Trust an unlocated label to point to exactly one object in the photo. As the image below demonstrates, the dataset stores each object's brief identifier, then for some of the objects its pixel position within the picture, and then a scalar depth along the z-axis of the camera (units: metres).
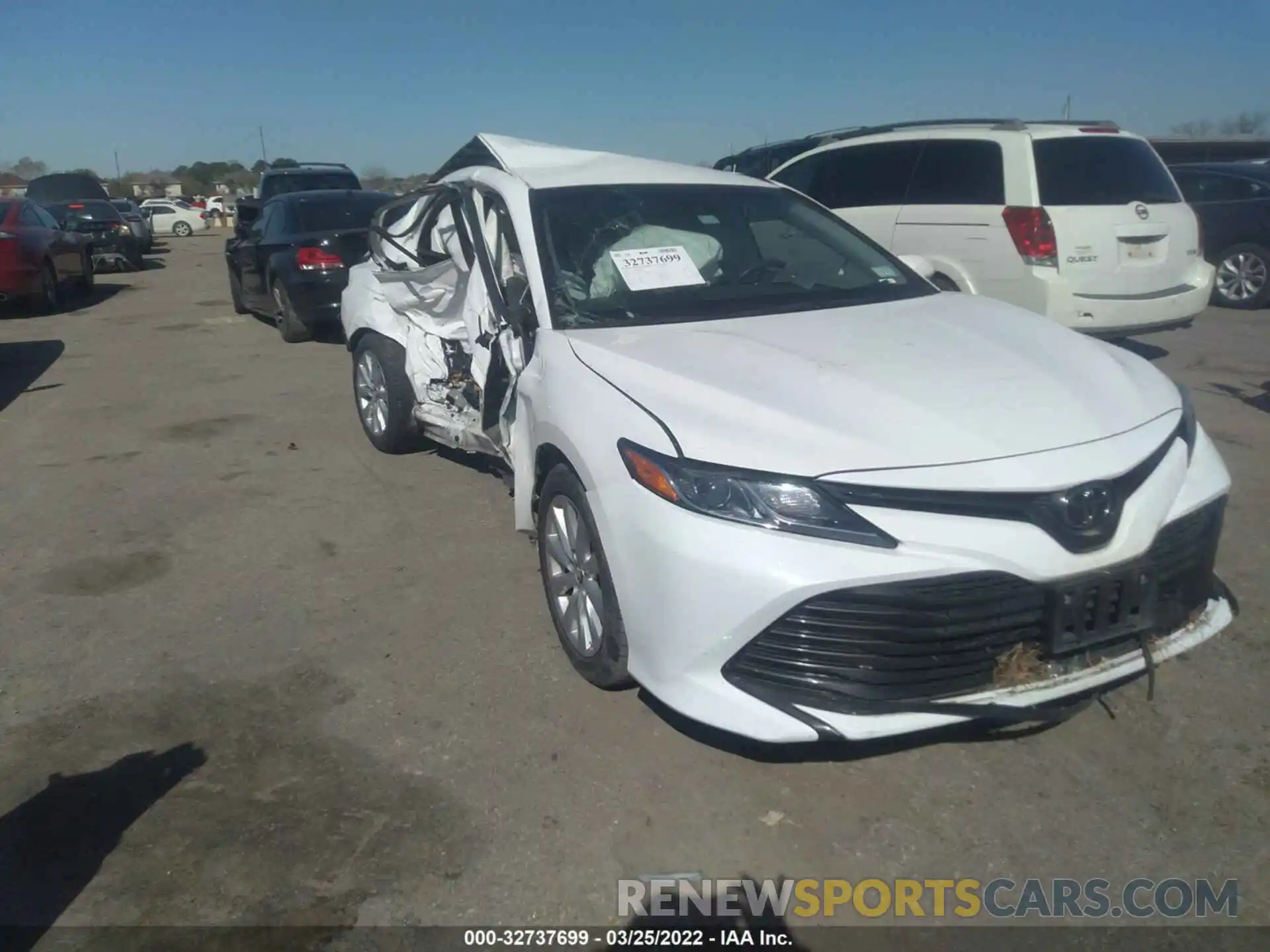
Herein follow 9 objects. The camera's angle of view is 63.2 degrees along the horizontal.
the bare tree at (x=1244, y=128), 36.09
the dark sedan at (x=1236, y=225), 11.16
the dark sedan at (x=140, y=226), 22.83
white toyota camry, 2.64
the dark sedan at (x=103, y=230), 20.89
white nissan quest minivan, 7.23
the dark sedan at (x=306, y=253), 10.47
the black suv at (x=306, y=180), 17.27
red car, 13.06
